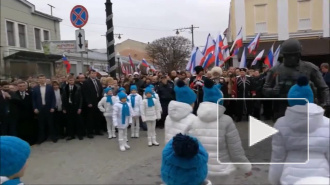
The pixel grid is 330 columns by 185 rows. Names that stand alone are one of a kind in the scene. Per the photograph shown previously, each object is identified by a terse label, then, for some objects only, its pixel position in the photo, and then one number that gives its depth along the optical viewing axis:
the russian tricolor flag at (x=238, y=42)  14.74
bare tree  46.03
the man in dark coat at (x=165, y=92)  9.90
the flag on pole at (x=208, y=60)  11.83
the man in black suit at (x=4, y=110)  7.55
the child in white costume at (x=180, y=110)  4.43
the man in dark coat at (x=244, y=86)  9.59
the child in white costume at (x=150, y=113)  7.94
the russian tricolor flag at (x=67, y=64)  15.83
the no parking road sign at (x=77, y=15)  8.68
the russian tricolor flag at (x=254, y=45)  15.68
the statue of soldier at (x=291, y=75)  3.72
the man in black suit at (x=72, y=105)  8.68
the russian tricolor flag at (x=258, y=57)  14.49
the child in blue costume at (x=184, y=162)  2.10
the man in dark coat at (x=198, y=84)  9.59
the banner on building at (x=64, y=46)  9.55
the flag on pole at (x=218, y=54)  12.22
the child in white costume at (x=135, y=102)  8.71
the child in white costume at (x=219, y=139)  3.36
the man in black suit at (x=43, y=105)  8.38
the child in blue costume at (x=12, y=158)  2.19
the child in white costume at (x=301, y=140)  2.61
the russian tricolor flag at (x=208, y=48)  12.29
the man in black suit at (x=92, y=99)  8.98
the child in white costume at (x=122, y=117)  7.68
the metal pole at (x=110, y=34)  9.83
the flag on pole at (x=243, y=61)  12.95
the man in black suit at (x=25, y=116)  8.30
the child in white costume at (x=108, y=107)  8.79
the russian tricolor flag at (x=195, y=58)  12.24
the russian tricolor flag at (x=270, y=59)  13.21
